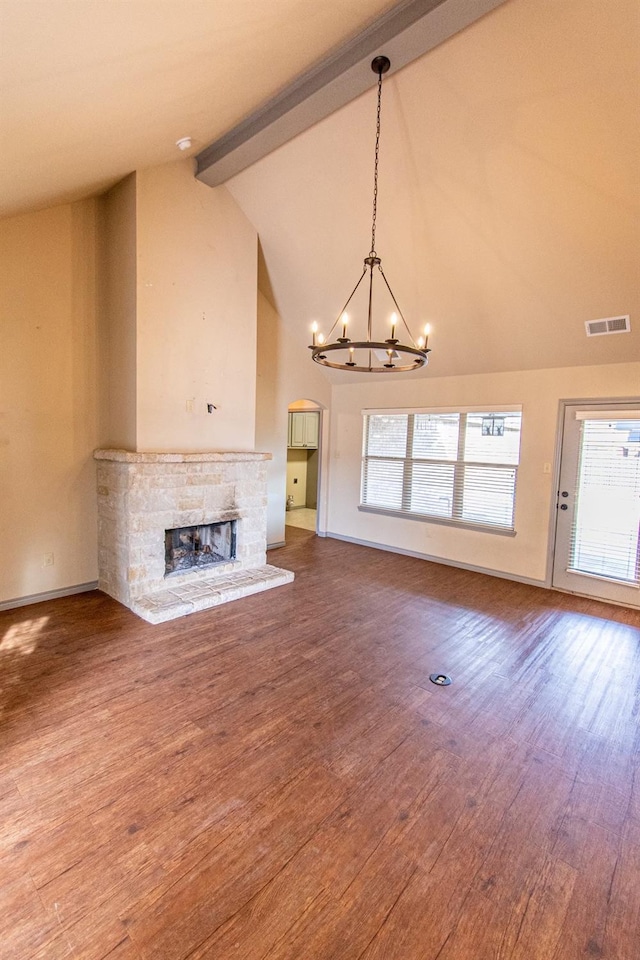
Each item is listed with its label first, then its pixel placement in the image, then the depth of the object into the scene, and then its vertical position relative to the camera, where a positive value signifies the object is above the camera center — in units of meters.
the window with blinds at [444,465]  5.29 -0.22
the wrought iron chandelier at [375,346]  2.61 +0.63
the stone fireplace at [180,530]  3.96 -0.92
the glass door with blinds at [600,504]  4.34 -0.53
